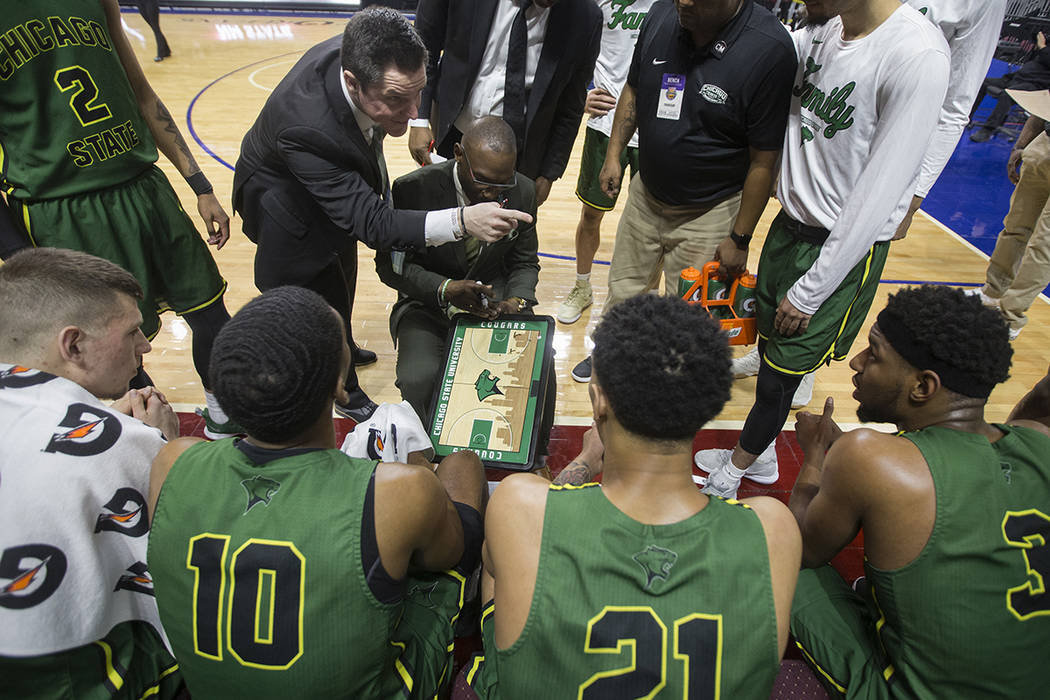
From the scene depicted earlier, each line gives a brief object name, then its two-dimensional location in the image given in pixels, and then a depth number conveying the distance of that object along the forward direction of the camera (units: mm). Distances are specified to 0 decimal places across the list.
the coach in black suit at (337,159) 1977
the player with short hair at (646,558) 1092
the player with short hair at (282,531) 1142
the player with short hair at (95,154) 1915
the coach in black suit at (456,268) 2160
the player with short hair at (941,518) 1295
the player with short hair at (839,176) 1769
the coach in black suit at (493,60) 2719
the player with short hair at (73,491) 1163
